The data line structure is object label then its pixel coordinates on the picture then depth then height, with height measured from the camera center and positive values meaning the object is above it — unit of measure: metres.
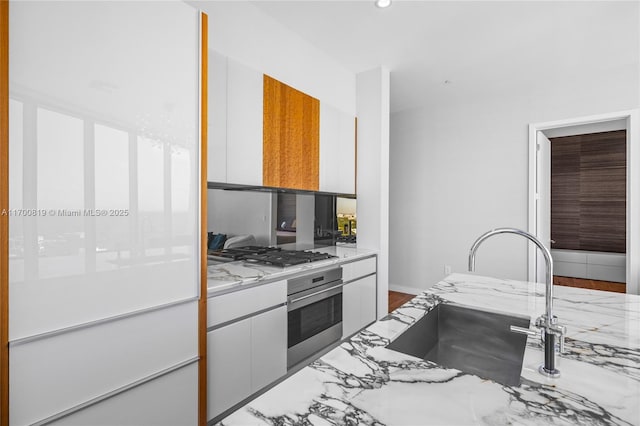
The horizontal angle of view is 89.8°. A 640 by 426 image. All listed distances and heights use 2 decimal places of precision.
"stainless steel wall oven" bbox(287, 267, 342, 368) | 2.13 -0.73
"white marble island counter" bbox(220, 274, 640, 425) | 0.64 -0.41
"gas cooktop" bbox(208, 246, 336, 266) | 2.23 -0.33
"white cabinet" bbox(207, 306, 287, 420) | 1.66 -0.83
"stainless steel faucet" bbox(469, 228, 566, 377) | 0.83 -0.31
